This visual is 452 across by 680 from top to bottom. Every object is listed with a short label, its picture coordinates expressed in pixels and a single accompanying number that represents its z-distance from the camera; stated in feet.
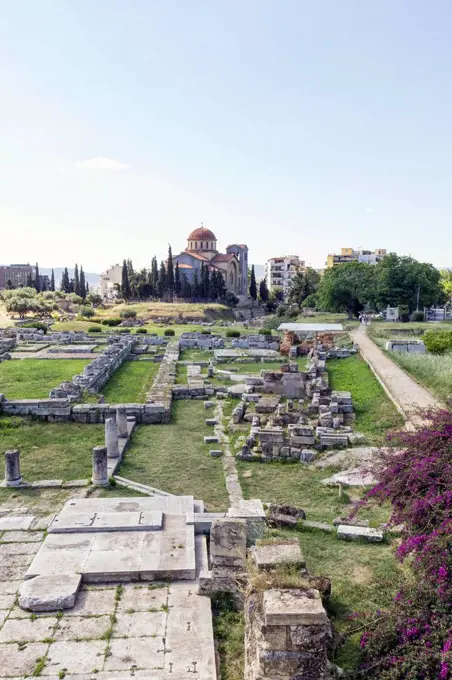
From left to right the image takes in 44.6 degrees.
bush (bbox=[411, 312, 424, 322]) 148.56
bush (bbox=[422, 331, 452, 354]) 88.17
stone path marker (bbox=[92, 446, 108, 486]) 35.14
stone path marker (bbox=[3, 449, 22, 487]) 34.65
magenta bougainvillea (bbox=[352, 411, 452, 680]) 15.52
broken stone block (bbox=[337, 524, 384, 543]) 27.03
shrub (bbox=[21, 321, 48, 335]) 143.58
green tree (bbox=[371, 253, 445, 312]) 151.94
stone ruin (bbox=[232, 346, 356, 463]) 43.01
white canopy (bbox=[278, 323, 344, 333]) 102.58
